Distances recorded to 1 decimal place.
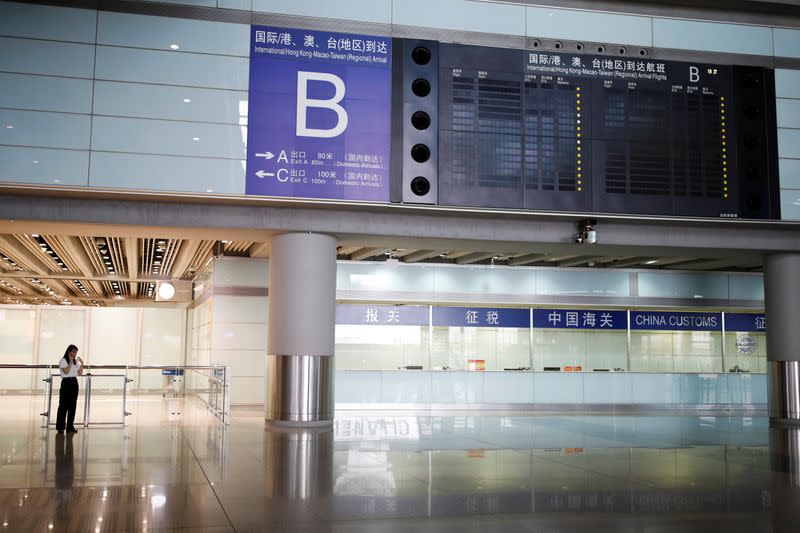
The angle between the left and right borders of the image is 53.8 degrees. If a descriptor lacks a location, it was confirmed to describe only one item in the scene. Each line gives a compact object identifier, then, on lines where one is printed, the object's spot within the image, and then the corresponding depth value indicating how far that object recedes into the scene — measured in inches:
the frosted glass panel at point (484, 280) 778.8
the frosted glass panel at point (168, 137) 481.7
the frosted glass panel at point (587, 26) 542.6
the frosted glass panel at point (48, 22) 476.1
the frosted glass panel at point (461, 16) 528.7
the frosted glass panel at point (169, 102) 483.8
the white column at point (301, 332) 524.7
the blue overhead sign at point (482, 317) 785.6
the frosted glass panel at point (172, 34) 489.7
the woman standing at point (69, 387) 479.5
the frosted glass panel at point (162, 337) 1210.0
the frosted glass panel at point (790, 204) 560.7
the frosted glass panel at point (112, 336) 1187.3
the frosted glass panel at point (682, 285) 816.9
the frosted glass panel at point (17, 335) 1120.2
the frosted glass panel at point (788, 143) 562.9
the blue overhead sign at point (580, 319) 812.0
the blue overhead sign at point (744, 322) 842.8
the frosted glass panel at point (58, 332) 1143.0
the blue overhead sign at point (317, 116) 502.3
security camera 544.0
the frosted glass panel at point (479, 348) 784.3
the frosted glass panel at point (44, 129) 469.1
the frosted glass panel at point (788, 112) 565.9
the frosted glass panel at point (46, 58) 472.7
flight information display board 521.0
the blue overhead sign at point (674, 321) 828.0
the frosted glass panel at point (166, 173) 479.2
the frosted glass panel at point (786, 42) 575.2
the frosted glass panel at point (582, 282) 800.9
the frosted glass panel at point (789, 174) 561.0
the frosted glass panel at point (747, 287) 828.0
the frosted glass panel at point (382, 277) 753.0
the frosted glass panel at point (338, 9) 513.0
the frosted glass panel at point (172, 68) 486.6
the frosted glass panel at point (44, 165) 466.9
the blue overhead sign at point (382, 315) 757.3
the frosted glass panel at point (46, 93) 471.5
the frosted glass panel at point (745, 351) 841.5
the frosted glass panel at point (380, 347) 756.0
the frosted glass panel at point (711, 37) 560.4
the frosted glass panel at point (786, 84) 568.1
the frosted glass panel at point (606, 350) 819.4
